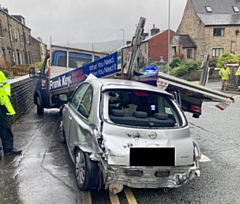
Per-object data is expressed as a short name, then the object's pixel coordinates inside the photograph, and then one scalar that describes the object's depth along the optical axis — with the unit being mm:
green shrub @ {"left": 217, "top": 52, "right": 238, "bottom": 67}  28234
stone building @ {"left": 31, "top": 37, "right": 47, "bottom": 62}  47688
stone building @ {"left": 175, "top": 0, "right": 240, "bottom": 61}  36500
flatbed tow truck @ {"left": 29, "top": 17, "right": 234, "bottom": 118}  4223
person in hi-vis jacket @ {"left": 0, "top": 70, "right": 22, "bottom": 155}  4594
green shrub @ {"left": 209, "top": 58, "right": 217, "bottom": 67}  30394
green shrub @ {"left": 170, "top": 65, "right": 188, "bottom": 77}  26906
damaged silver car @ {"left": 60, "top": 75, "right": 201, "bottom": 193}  3092
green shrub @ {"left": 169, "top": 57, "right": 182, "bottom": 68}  32700
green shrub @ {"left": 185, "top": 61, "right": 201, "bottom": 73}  26750
